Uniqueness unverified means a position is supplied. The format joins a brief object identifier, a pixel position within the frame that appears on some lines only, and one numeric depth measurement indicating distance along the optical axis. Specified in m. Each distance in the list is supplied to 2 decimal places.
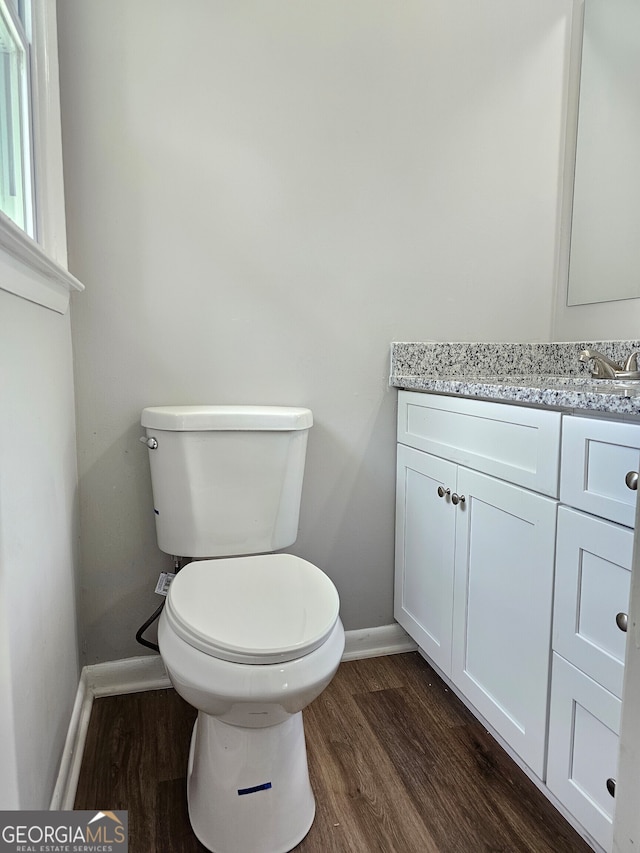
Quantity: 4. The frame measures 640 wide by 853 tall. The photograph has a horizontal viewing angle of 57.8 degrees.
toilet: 0.99
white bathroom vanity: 0.97
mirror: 1.64
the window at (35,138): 1.12
